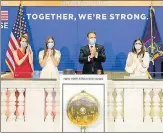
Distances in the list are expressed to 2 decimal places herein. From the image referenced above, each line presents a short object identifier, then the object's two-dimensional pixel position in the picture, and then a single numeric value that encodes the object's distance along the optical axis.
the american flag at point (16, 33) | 9.24
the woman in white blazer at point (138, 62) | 6.43
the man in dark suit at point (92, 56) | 6.39
